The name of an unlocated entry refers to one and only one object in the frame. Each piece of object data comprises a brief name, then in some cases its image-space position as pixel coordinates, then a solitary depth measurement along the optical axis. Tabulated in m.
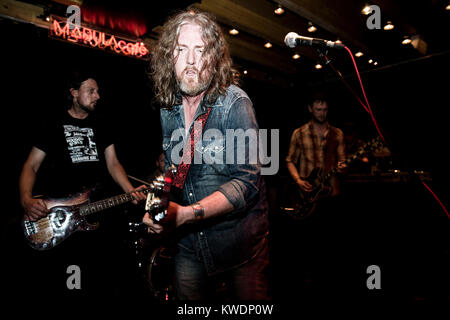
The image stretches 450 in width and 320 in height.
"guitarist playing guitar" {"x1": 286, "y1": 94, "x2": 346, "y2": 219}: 4.71
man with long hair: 1.37
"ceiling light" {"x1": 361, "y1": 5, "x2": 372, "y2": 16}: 4.65
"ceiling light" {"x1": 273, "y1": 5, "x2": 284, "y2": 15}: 4.73
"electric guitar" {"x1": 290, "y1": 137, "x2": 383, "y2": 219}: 4.50
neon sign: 4.46
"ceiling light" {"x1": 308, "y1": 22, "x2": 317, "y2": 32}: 5.29
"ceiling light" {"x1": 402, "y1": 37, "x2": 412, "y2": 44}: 5.82
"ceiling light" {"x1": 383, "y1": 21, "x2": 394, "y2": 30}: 5.11
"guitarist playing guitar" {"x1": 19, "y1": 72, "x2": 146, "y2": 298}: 3.07
